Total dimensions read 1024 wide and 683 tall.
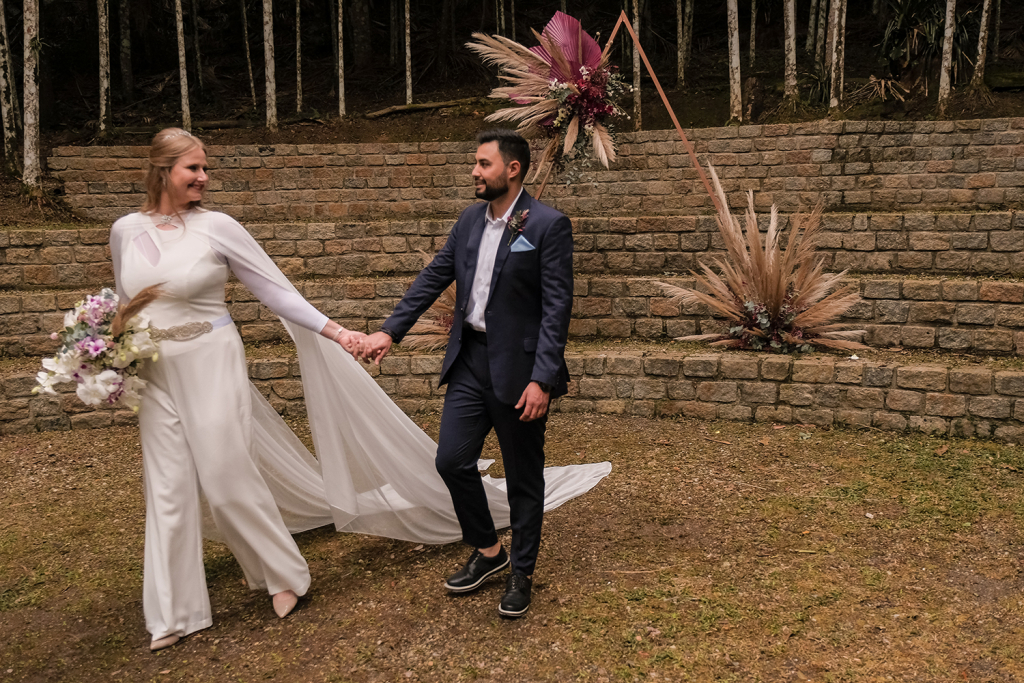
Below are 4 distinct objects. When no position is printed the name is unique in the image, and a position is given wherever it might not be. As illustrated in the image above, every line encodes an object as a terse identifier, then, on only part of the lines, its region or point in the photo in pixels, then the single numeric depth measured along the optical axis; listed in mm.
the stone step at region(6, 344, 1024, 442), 5234
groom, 3131
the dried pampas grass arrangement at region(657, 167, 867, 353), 5848
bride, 3156
